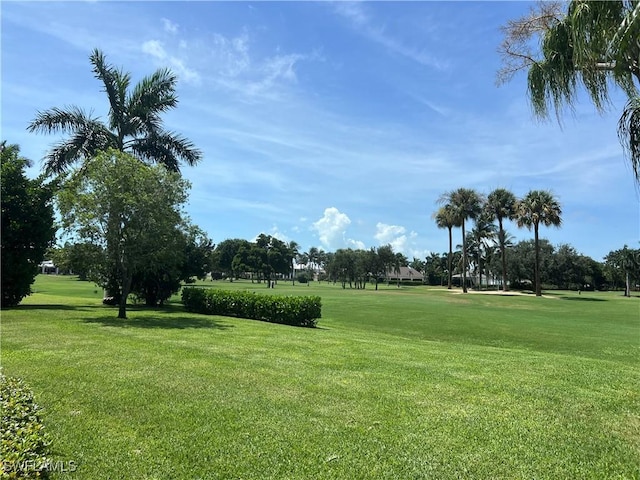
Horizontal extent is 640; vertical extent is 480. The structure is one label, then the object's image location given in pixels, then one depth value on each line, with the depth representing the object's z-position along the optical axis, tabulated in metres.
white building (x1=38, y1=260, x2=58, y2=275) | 120.94
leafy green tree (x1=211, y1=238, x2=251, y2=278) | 125.11
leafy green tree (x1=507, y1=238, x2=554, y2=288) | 88.50
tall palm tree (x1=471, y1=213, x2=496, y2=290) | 69.48
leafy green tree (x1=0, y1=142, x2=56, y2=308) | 18.56
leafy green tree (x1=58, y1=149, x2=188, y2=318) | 15.61
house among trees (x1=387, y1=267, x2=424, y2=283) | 132.00
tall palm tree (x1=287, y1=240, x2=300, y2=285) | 125.37
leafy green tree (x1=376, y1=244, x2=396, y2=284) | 99.50
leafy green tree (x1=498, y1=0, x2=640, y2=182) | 4.01
